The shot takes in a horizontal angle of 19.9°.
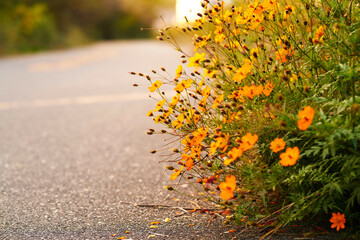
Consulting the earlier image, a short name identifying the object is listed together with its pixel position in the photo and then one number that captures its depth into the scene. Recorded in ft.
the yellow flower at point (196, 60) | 8.61
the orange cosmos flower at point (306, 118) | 7.68
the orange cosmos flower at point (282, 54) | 8.72
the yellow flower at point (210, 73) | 8.67
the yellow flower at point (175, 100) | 8.79
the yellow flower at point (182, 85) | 8.69
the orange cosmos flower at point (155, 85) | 8.86
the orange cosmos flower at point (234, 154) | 7.94
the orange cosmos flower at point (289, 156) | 7.87
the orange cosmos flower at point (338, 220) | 8.34
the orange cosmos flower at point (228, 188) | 8.09
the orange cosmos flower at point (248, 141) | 8.01
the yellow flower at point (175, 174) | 8.72
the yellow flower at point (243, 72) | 8.45
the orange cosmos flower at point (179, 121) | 8.82
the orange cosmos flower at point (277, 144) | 8.04
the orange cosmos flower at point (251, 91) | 8.27
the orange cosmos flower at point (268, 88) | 8.35
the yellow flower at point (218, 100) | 8.54
